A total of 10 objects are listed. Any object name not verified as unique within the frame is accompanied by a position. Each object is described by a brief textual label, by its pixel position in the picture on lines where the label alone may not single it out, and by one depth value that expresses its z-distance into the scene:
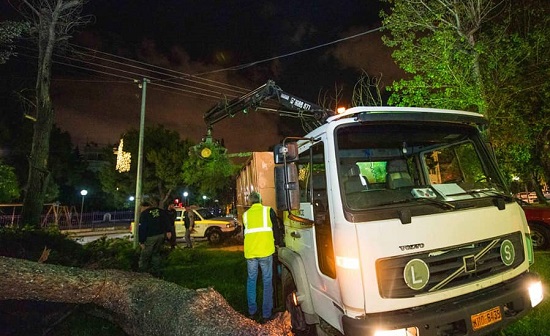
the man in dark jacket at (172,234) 8.06
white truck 2.66
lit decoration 13.69
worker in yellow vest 4.88
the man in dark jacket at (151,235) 7.61
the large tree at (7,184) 16.20
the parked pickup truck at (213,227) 15.43
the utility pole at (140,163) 13.67
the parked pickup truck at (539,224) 8.60
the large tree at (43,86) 9.95
